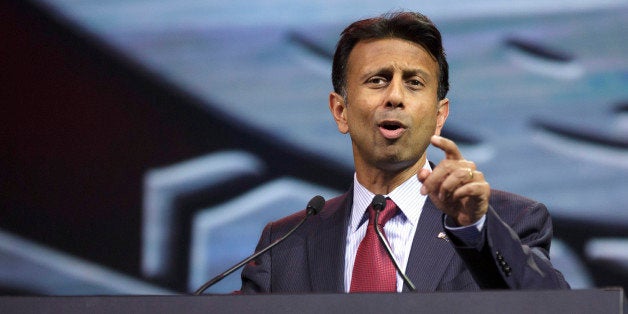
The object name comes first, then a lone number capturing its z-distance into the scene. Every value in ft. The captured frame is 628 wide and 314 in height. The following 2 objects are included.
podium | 14.23
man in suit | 15.77
